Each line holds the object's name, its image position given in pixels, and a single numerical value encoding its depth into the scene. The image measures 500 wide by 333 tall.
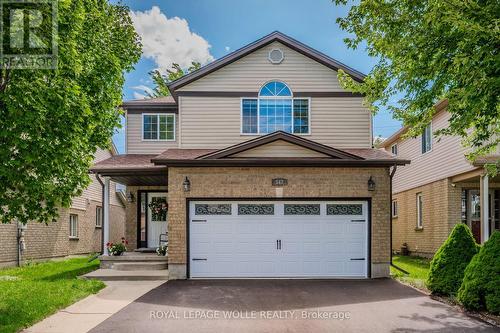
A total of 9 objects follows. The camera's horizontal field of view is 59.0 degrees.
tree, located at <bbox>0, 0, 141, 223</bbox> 7.00
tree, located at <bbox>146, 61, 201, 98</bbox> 34.69
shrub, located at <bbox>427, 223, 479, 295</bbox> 9.86
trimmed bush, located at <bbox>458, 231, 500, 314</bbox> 8.10
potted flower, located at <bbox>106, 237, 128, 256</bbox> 14.68
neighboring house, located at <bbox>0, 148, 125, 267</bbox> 15.53
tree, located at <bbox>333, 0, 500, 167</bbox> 7.44
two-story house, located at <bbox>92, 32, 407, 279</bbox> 12.84
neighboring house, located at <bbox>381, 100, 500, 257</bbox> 16.23
